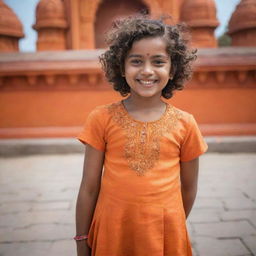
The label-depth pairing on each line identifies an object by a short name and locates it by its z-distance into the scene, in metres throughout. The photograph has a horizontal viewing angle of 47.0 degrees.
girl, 1.15
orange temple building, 4.38
